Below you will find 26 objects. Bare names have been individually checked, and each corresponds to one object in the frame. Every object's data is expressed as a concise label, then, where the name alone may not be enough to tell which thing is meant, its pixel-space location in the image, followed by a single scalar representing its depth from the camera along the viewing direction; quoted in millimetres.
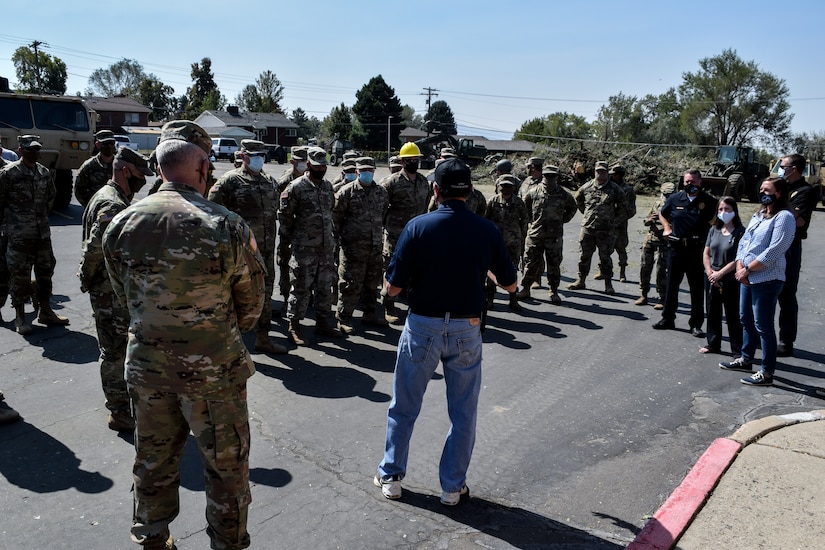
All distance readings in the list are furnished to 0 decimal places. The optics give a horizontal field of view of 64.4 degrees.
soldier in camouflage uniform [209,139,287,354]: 6762
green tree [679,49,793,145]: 60000
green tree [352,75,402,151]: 70438
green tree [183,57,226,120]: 91625
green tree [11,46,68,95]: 76750
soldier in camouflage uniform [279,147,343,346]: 7145
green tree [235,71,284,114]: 95625
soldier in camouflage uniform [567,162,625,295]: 10242
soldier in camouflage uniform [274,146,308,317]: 7973
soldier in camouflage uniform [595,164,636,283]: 10531
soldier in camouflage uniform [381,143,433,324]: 8328
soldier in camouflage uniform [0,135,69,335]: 7176
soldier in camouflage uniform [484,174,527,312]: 9148
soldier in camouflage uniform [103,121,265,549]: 2881
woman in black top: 6969
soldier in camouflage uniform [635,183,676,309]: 9234
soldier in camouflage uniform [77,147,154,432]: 4496
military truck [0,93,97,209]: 15000
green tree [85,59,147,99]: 111250
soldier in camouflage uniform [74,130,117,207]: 7359
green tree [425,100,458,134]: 89581
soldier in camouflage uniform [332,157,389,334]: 7828
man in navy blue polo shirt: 3824
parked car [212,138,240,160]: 48438
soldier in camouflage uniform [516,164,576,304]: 9820
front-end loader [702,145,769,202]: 26766
